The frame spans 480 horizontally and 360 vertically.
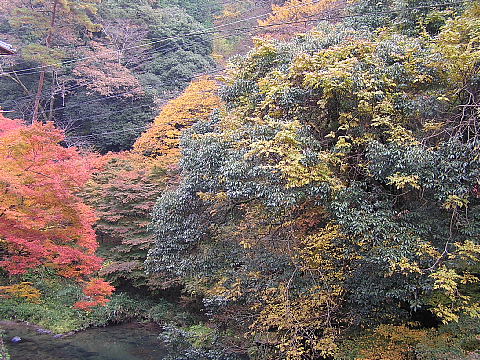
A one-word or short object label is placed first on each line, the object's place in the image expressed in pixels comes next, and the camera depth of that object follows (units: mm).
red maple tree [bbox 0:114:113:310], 9164
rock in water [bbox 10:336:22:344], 12375
